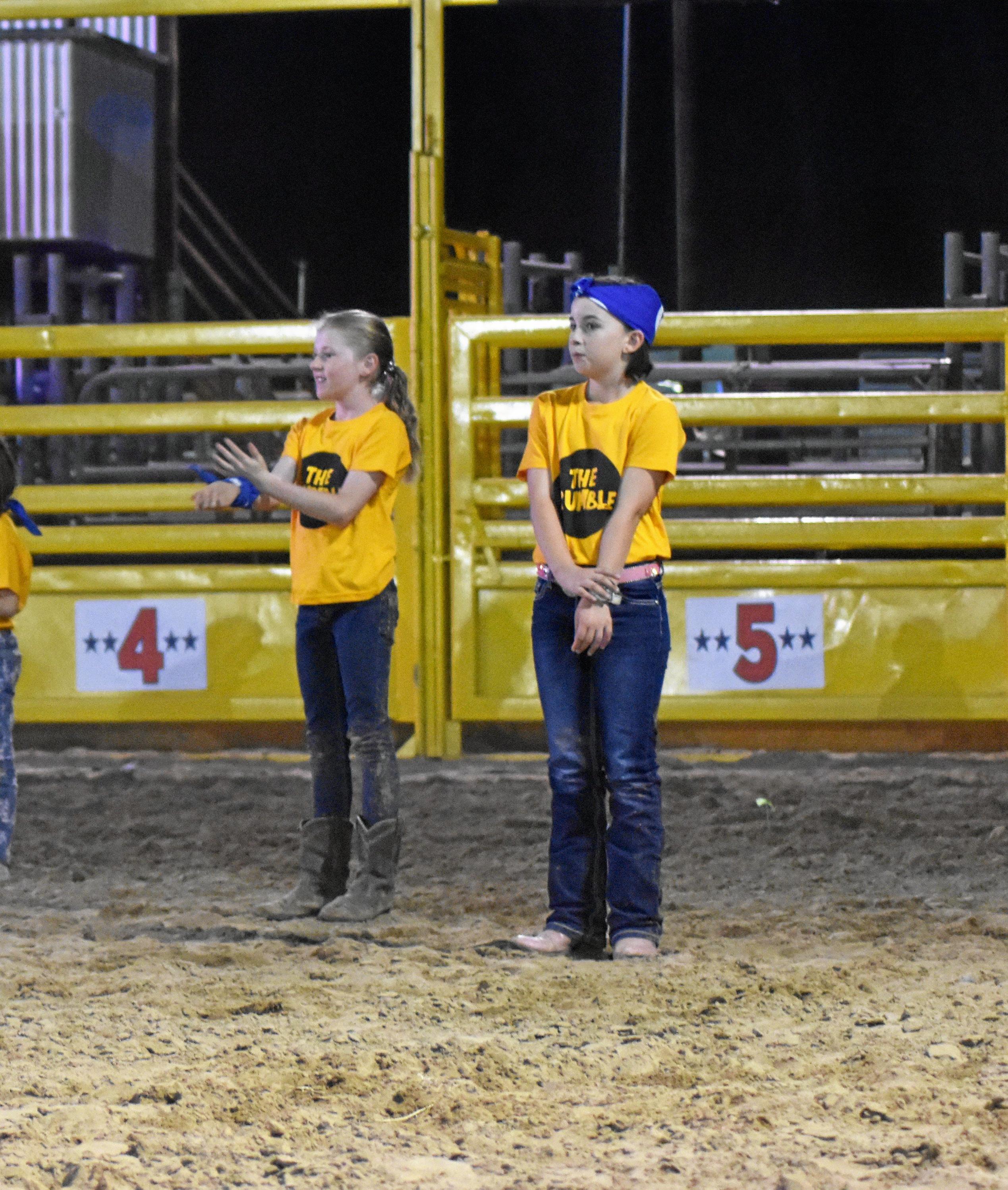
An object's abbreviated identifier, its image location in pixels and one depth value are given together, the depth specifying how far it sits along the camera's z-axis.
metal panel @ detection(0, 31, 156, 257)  31.64
